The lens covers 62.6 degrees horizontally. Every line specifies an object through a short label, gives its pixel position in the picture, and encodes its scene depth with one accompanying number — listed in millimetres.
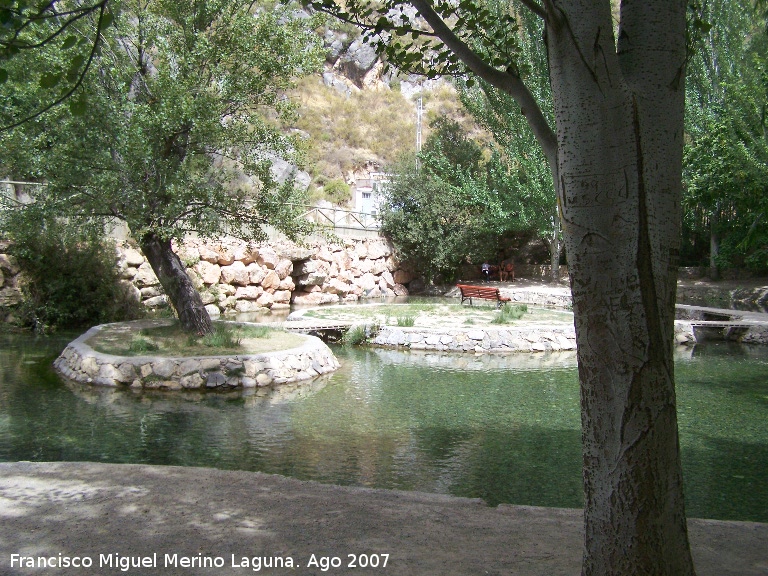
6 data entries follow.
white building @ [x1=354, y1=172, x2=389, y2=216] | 32938
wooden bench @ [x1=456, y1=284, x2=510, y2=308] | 18556
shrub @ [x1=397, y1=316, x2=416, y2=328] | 15273
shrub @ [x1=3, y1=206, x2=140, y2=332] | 15539
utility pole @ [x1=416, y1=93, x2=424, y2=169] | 41272
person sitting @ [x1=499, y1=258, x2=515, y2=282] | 28109
